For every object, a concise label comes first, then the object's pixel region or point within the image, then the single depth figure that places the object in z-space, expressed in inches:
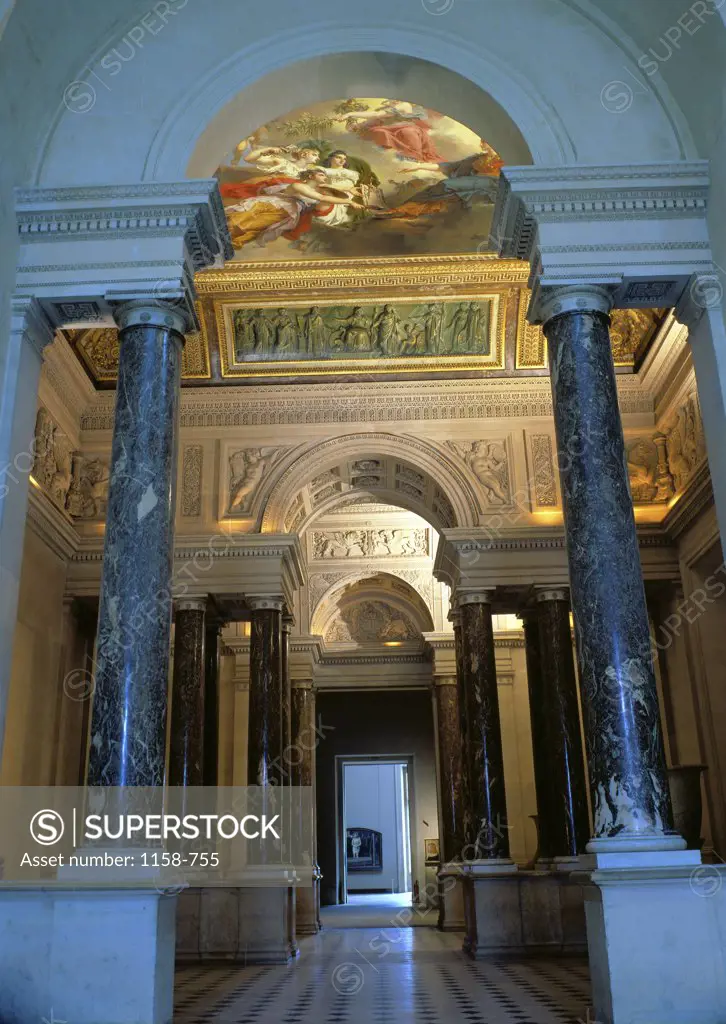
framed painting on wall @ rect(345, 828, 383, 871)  1229.7
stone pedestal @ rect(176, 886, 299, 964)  458.6
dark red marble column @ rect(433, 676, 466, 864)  603.2
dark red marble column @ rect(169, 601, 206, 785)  508.1
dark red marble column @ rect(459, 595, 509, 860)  488.4
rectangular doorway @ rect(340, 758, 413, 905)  1216.2
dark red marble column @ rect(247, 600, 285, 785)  513.0
